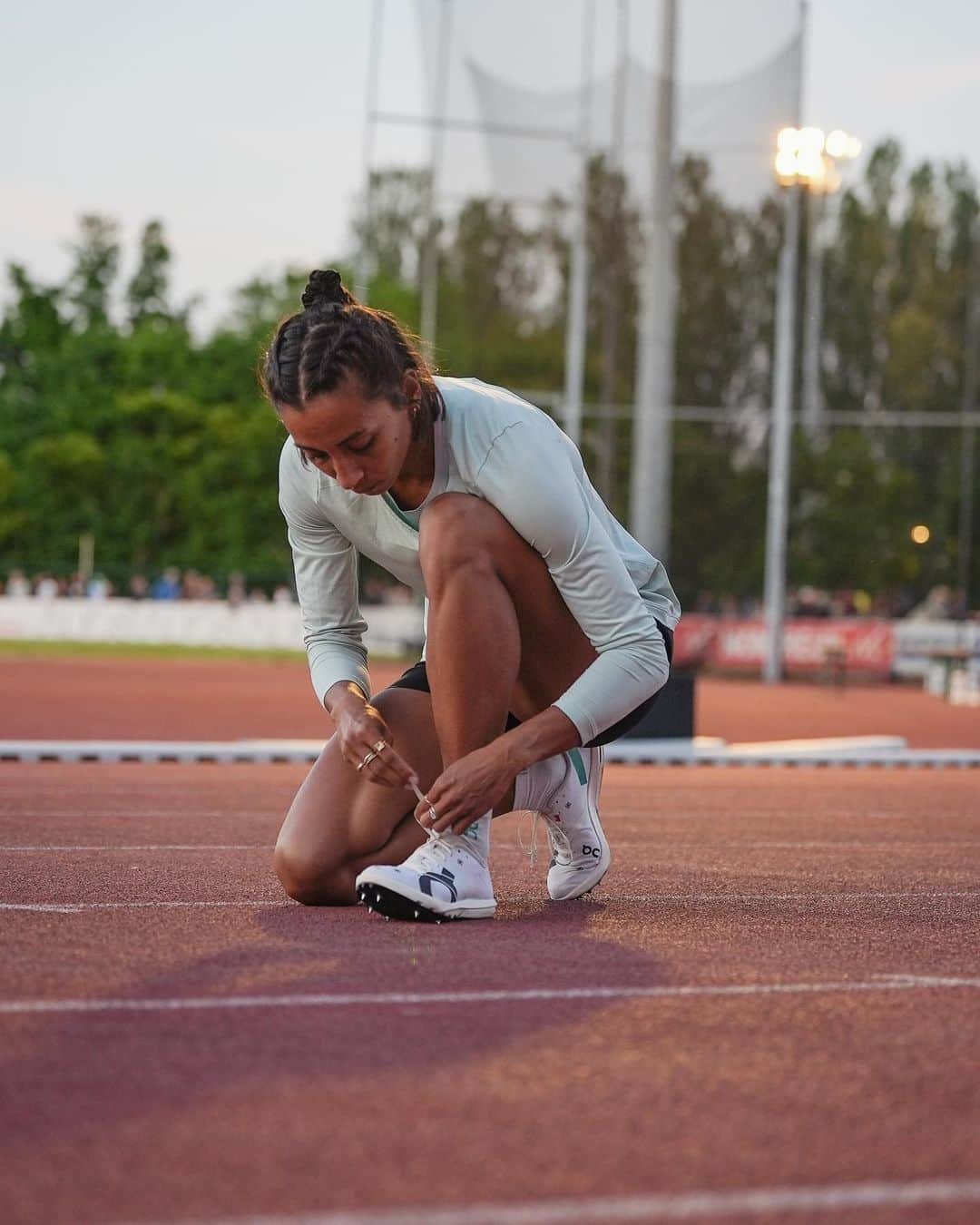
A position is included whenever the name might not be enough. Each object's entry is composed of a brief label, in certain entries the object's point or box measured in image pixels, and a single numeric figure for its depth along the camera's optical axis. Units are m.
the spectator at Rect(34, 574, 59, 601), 43.69
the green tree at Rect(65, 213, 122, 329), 70.50
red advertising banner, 32.72
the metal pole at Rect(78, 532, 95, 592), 46.69
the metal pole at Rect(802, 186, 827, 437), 38.66
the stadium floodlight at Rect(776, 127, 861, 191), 26.23
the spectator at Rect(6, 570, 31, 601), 45.41
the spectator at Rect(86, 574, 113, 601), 43.47
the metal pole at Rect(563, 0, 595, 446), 31.83
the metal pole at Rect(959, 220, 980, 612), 36.19
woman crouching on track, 4.54
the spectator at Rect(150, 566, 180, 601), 44.33
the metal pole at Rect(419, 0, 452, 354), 32.41
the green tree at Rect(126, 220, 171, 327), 71.62
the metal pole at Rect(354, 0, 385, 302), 32.97
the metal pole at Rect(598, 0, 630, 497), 33.44
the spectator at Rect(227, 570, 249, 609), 42.03
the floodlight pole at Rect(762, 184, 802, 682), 30.47
